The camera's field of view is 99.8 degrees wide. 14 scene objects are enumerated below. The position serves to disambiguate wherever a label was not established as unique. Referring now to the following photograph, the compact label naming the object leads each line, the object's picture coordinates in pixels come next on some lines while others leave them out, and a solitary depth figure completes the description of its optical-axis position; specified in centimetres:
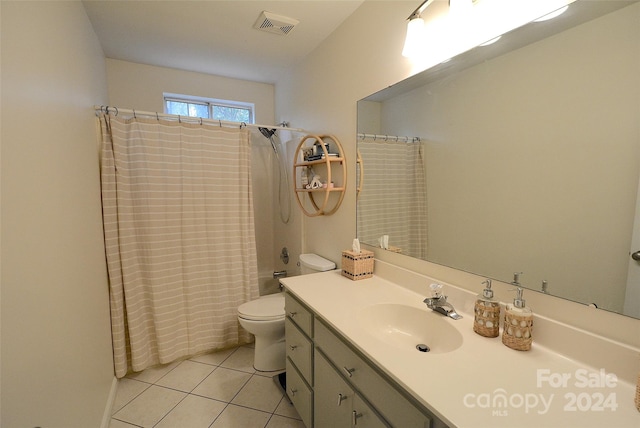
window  276
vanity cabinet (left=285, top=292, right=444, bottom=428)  78
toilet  192
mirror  74
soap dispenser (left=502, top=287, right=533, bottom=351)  85
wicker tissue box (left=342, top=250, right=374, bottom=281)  153
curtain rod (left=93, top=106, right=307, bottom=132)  181
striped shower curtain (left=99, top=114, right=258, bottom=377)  186
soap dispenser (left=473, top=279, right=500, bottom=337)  93
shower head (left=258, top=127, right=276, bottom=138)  282
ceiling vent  176
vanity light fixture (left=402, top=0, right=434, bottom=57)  119
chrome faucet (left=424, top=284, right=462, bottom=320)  108
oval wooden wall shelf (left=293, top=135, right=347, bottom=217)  186
